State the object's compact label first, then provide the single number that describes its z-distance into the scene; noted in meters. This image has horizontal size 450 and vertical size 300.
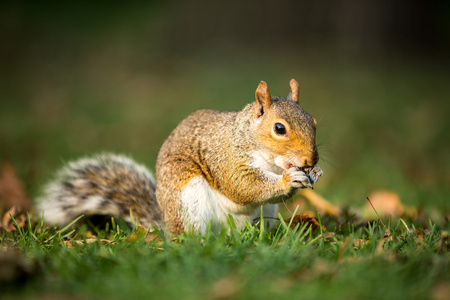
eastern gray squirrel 4.51
